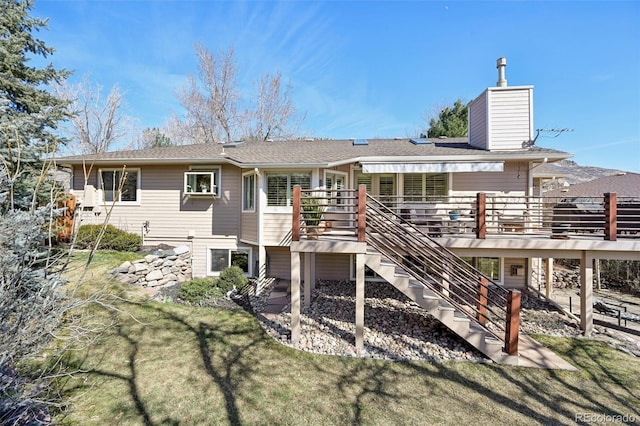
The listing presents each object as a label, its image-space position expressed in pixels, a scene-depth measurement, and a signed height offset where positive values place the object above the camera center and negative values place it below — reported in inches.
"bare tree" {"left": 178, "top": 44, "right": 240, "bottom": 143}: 939.3 +359.6
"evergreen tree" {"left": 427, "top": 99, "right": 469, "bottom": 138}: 709.9 +224.5
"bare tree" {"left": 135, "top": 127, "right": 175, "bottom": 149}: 1061.5 +262.1
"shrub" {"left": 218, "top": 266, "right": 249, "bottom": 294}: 383.6 -98.2
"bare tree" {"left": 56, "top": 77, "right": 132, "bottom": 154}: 885.2 +284.5
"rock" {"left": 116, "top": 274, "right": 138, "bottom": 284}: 362.6 -91.3
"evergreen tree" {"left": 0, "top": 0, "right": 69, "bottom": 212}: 233.9 +121.3
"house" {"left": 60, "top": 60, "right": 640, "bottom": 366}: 367.6 +31.4
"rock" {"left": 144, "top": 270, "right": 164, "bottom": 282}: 381.5 -92.5
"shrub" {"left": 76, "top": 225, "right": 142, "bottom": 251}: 408.5 -45.9
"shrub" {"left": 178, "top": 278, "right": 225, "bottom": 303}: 355.3 -105.5
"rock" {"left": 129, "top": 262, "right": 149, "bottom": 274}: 374.2 -79.3
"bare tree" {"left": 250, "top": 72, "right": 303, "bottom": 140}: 960.9 +333.7
